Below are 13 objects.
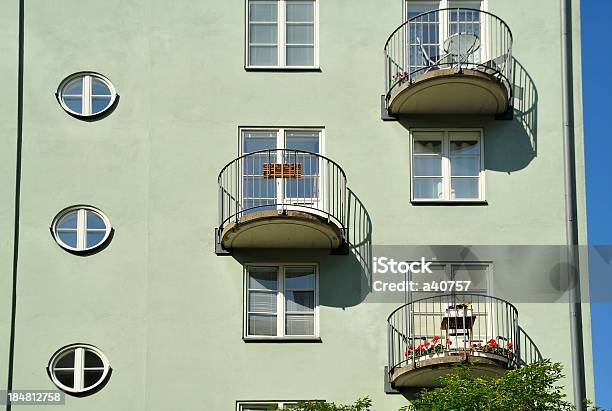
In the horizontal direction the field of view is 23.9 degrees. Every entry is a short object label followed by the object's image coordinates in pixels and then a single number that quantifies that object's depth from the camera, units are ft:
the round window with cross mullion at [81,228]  90.22
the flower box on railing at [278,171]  90.48
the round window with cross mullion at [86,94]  92.94
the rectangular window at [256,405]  86.69
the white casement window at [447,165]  91.76
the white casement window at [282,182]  90.38
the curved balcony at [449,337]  84.17
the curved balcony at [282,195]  88.79
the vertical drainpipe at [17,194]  87.81
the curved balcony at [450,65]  89.97
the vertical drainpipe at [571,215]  87.65
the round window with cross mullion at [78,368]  87.35
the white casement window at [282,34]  94.38
